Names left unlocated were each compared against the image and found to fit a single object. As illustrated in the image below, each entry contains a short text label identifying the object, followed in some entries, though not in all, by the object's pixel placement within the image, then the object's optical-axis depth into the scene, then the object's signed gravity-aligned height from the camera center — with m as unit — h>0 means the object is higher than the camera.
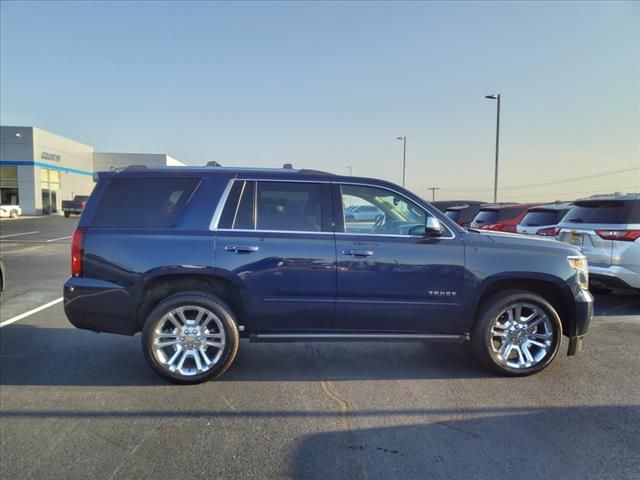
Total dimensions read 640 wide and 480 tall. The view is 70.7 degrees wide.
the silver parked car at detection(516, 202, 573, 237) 9.44 -0.20
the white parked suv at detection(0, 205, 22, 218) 34.84 -0.65
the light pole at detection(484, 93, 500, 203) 23.80 +3.42
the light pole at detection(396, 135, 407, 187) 39.51 +4.35
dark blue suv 4.15 -0.61
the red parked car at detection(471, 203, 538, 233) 10.82 -0.18
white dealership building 40.25 +3.21
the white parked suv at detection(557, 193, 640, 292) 6.53 -0.41
